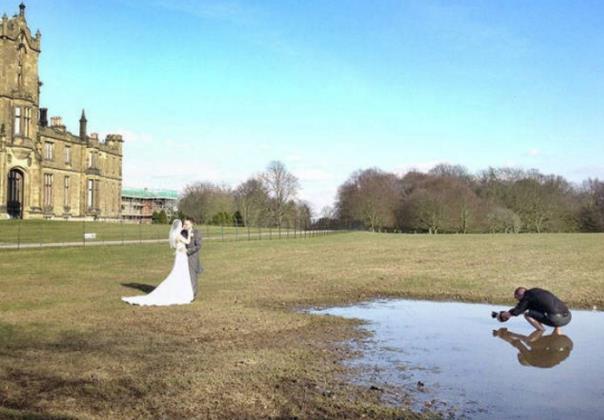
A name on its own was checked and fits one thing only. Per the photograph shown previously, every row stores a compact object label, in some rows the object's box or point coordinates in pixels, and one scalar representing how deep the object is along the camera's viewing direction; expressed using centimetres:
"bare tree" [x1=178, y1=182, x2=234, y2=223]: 10525
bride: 1545
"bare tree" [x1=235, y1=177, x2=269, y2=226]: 10216
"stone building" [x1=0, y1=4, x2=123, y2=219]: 5250
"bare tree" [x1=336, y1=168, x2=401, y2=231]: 9644
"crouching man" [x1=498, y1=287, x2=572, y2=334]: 1237
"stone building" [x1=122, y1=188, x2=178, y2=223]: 15749
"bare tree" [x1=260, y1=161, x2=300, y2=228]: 10988
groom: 1584
